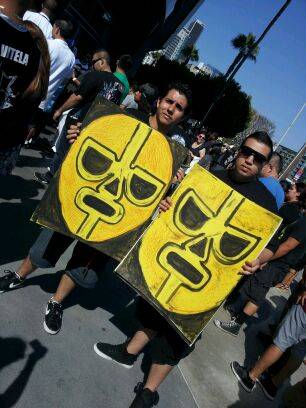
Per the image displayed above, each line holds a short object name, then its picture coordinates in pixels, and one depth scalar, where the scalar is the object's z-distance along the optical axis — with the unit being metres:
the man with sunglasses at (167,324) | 2.13
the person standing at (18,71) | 1.58
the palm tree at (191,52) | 70.77
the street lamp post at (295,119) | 37.38
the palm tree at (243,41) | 46.50
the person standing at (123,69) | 4.14
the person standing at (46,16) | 4.11
